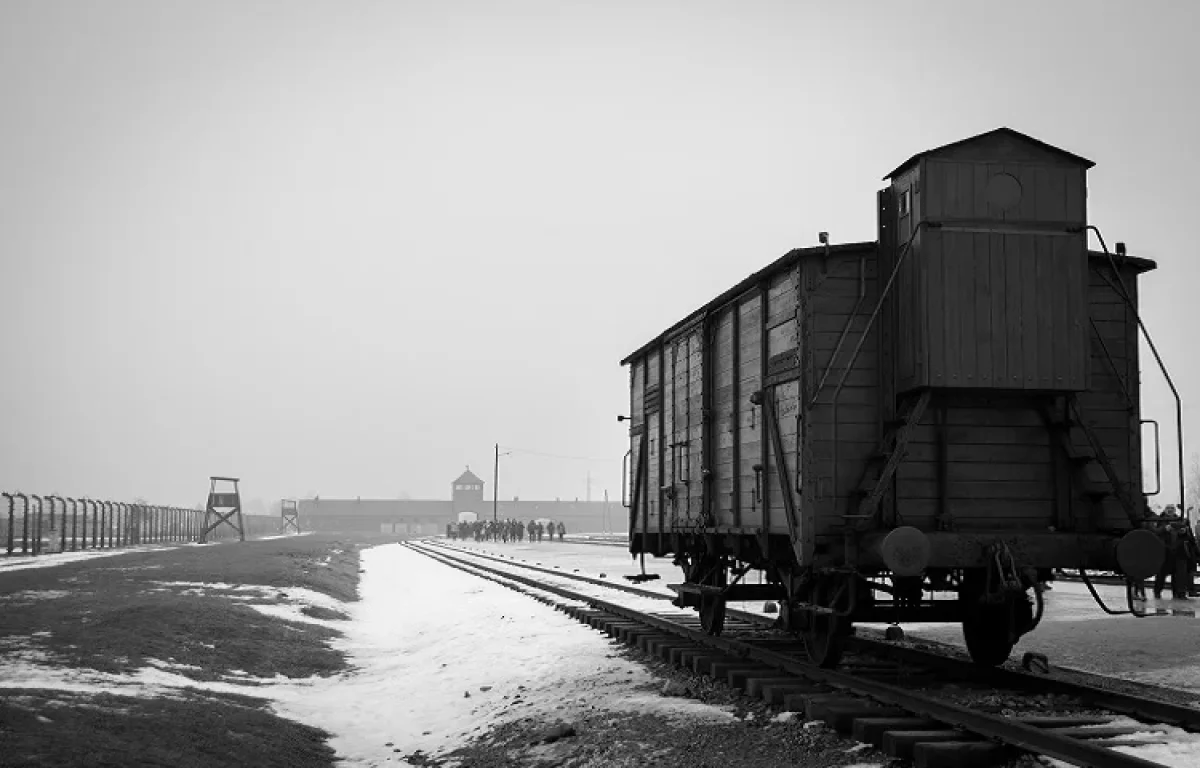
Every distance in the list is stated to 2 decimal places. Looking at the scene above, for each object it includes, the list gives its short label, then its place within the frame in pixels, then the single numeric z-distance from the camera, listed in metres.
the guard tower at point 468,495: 168.38
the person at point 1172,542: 10.26
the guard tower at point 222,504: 68.56
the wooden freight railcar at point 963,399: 10.07
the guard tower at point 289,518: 116.38
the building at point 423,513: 165.75
